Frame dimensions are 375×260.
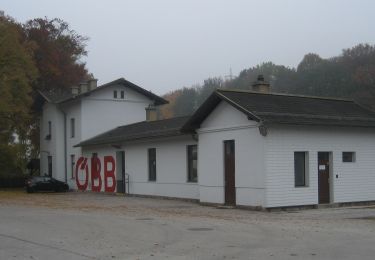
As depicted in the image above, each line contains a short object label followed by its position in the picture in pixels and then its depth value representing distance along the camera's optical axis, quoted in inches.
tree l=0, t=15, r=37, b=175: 1608.0
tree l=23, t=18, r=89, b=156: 2043.6
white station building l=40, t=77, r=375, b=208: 901.2
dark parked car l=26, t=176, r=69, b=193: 1670.8
